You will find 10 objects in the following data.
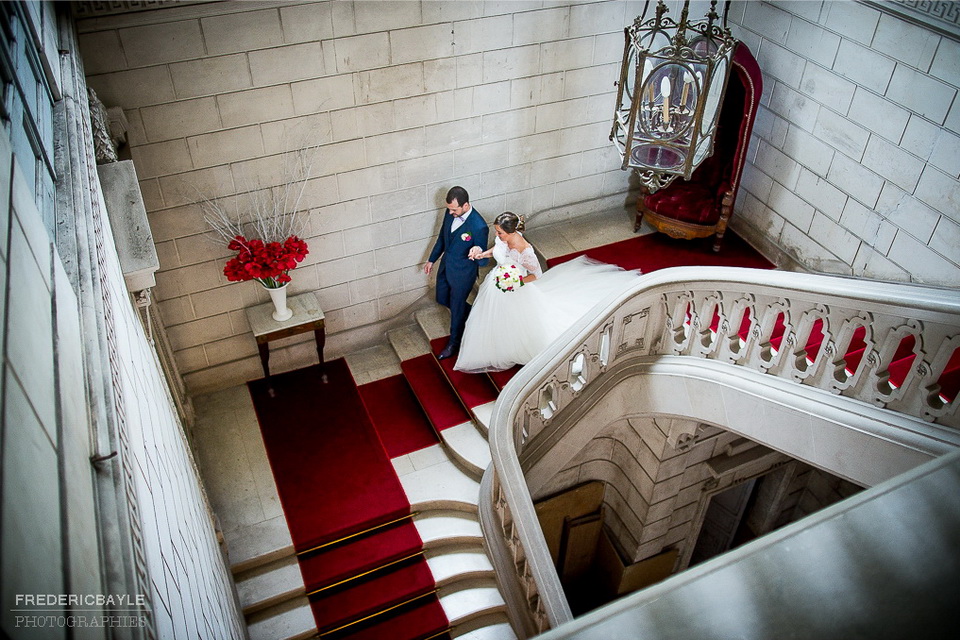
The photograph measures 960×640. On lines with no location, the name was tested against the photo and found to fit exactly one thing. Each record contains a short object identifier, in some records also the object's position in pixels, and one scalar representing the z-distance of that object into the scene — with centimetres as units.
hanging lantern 497
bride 612
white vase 643
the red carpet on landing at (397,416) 682
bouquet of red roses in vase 612
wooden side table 658
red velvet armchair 673
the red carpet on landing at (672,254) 713
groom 650
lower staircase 580
